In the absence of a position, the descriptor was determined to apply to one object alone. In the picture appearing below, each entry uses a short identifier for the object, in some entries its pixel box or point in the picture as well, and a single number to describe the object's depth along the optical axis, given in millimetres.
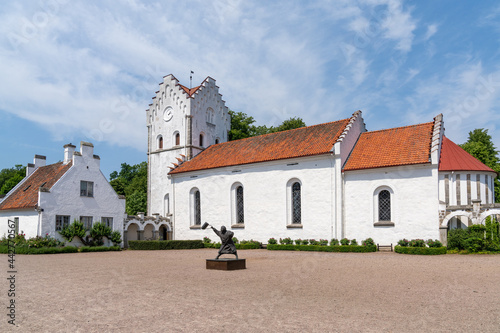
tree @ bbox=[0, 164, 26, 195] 56197
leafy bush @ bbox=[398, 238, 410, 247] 26244
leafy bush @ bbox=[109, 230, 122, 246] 34656
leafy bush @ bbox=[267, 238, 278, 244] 31522
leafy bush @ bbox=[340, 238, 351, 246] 28281
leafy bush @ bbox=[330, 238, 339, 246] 28547
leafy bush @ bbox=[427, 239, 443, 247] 25375
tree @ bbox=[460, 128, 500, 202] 44625
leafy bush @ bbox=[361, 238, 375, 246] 27716
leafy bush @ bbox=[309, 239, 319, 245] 29242
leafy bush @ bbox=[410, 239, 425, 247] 25627
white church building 27234
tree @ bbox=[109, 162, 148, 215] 62375
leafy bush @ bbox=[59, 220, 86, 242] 31703
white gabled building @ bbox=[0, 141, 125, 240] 31469
